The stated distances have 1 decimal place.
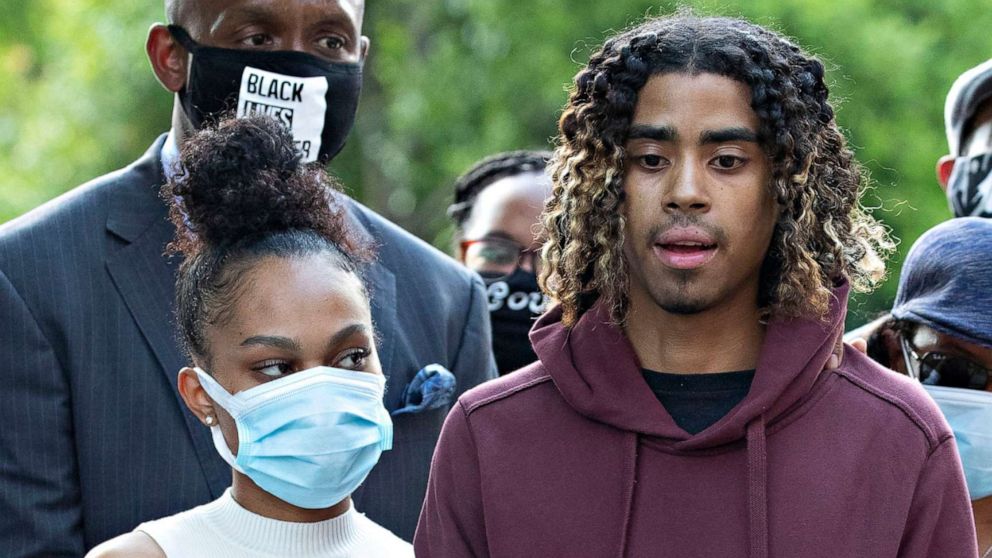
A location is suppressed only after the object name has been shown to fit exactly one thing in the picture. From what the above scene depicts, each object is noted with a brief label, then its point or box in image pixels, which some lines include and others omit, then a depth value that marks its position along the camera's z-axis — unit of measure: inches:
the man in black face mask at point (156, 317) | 165.2
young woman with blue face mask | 155.4
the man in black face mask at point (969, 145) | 209.0
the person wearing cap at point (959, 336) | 170.7
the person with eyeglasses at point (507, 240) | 241.0
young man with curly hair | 135.9
